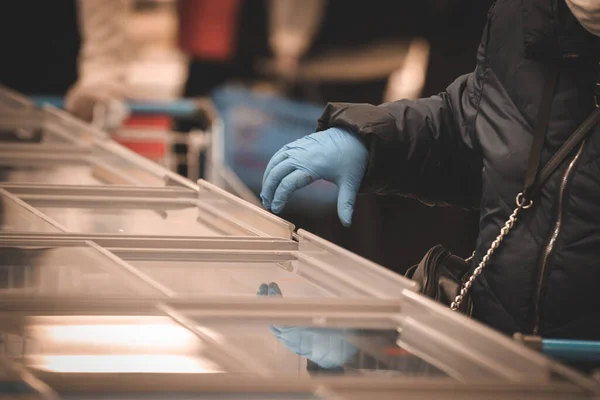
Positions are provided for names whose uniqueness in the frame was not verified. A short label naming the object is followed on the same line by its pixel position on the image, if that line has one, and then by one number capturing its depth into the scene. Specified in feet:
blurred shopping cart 22.38
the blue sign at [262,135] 31.26
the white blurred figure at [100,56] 24.02
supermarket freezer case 5.84
